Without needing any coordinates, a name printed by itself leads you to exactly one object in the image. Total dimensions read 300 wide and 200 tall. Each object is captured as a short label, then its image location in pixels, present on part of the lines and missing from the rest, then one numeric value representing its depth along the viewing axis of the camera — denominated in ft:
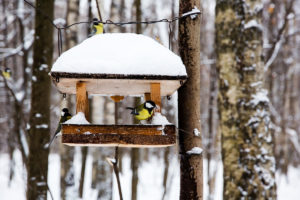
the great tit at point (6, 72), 37.28
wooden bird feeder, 15.25
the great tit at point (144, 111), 16.38
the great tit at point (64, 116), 20.88
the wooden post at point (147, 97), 20.52
